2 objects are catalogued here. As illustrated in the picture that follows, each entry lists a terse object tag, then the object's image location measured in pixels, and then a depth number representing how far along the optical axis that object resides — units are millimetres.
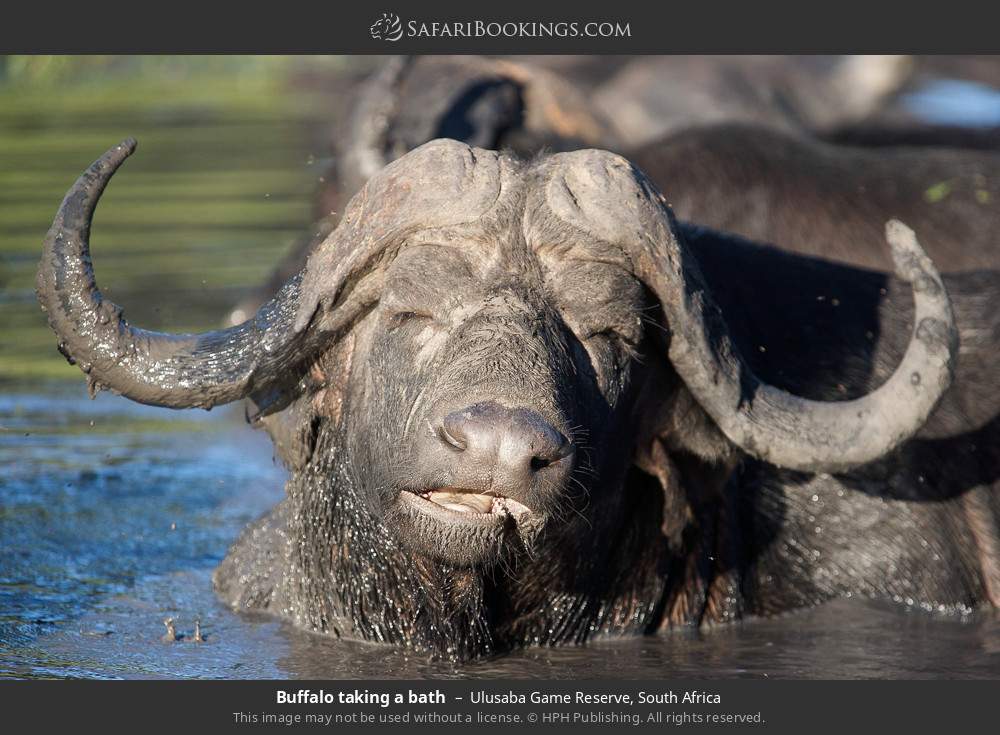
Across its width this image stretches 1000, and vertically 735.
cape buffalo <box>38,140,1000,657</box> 11492
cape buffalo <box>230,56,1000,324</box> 20641
